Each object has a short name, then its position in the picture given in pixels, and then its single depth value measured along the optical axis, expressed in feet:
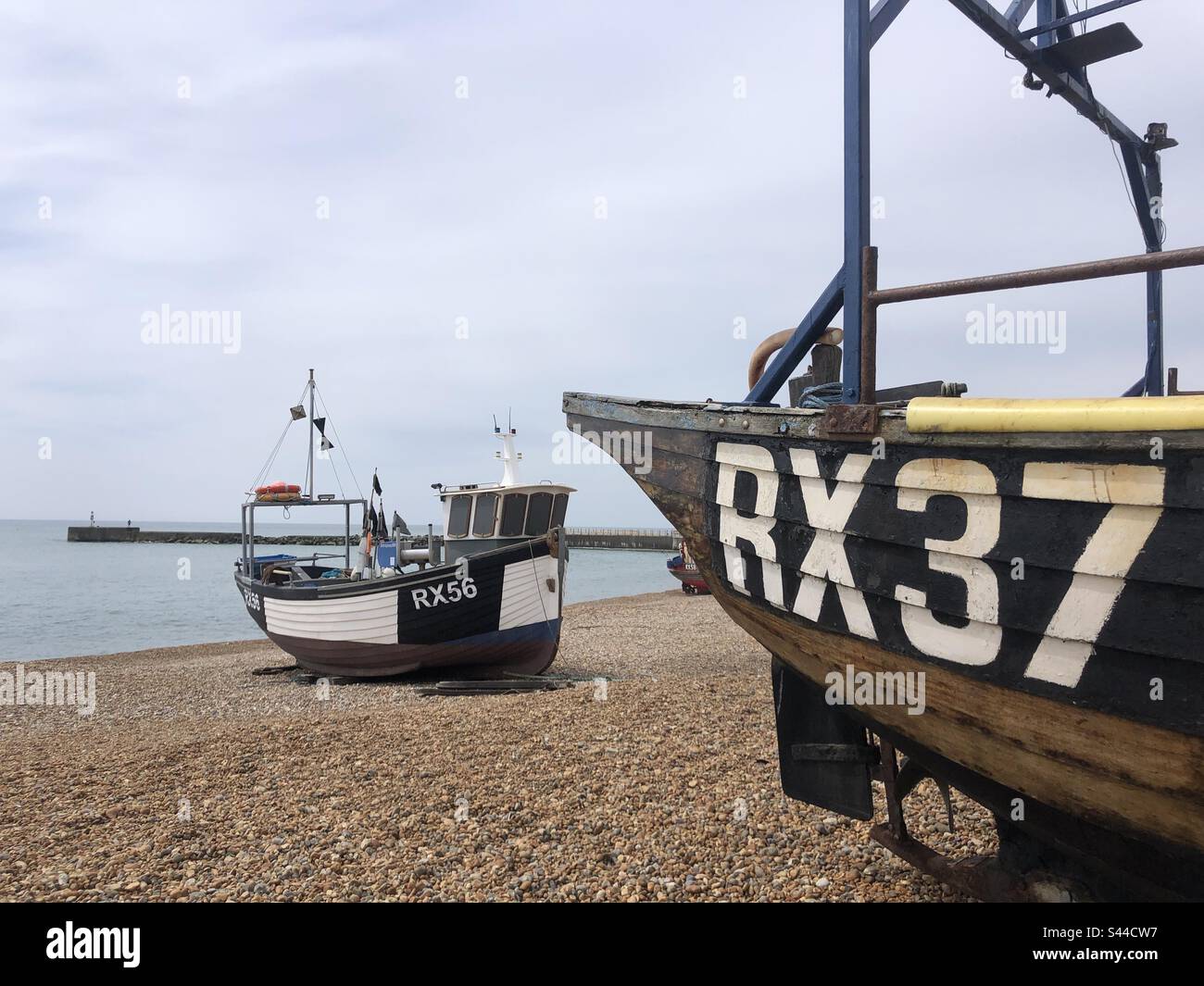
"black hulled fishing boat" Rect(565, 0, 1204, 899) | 7.47
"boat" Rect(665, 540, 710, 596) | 125.39
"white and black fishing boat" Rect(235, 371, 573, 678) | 41.57
